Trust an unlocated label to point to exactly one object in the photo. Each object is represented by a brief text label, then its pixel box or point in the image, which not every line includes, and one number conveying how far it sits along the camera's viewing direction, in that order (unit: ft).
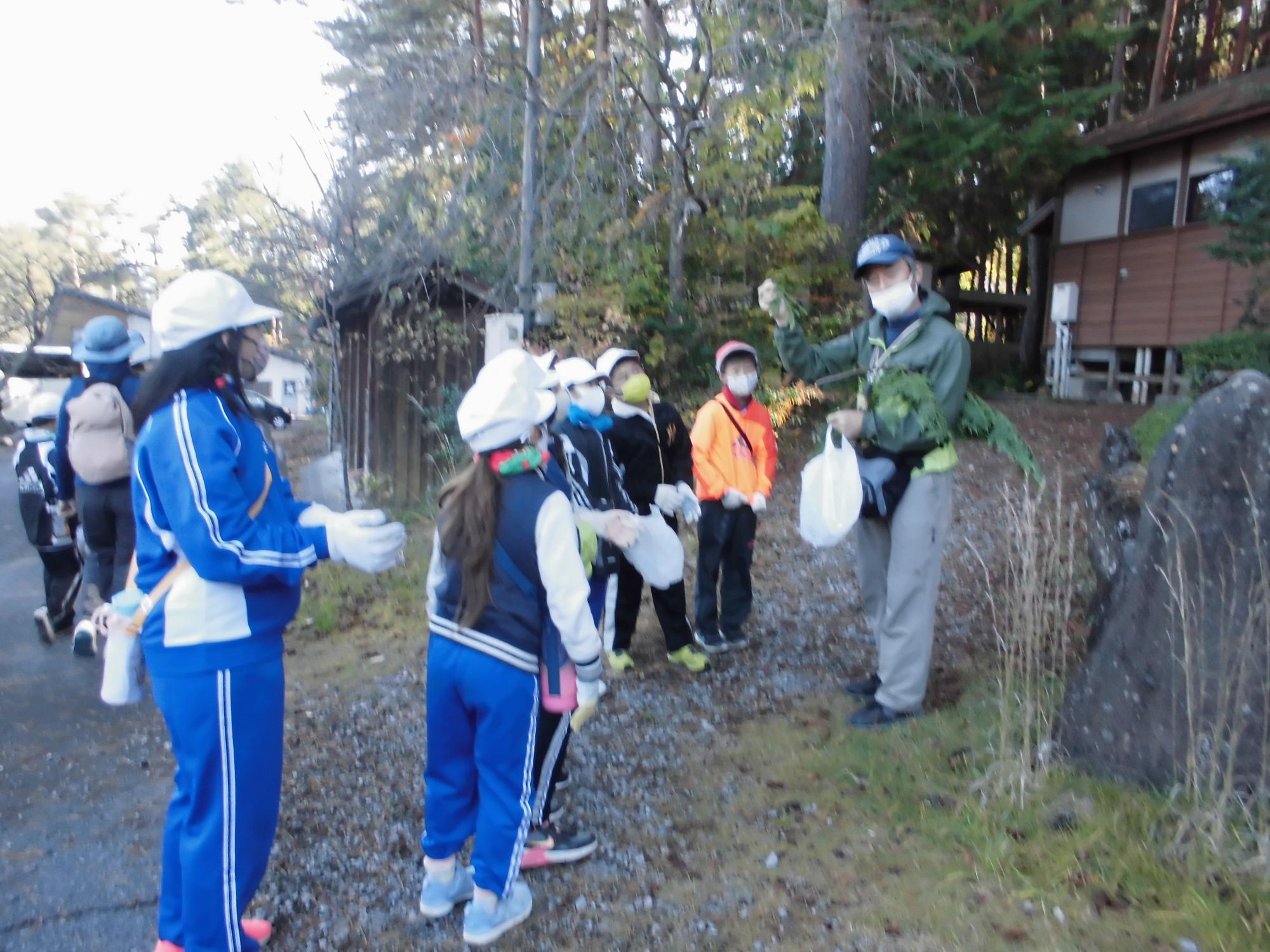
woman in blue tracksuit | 8.28
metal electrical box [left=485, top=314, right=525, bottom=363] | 26.25
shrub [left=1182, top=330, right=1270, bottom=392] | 32.73
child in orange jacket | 17.47
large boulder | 10.37
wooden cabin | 48.14
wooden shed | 38.01
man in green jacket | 13.60
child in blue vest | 9.41
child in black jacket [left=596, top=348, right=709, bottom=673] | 16.22
